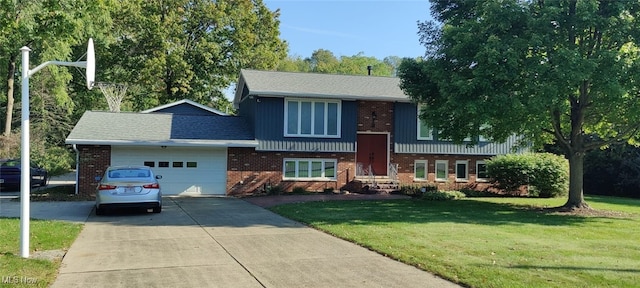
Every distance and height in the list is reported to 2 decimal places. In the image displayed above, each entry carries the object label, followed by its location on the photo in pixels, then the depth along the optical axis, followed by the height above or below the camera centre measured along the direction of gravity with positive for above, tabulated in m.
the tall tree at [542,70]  13.71 +2.51
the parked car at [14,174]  22.17 -1.01
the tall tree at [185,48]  34.06 +7.45
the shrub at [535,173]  22.98 -0.61
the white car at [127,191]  13.77 -1.04
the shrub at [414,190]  21.55 -1.42
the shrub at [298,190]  22.08 -1.52
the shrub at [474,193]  23.27 -1.58
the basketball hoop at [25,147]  7.70 +0.06
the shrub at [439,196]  19.94 -1.49
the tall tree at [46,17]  14.71 +4.07
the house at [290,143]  21.00 +0.52
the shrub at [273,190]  21.55 -1.48
